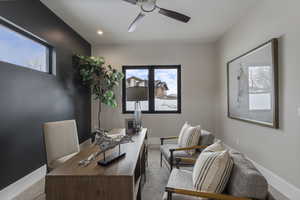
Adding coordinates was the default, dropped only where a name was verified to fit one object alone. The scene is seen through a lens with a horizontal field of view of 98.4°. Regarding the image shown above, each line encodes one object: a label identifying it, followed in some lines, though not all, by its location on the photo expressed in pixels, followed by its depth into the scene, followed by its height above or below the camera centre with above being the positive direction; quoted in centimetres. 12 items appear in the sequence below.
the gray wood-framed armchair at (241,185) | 84 -58
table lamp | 229 +9
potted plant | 290 +55
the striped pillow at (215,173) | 97 -56
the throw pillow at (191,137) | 194 -57
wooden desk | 95 -63
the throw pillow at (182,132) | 214 -54
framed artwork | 179 +23
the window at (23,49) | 166 +76
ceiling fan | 164 +121
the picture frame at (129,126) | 221 -46
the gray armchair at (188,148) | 182 -78
